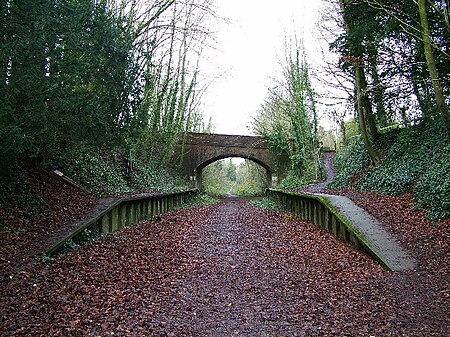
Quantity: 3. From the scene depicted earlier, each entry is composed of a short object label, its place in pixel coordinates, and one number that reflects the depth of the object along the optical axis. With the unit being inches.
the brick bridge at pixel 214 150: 1151.0
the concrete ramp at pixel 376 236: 220.4
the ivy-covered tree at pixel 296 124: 836.6
